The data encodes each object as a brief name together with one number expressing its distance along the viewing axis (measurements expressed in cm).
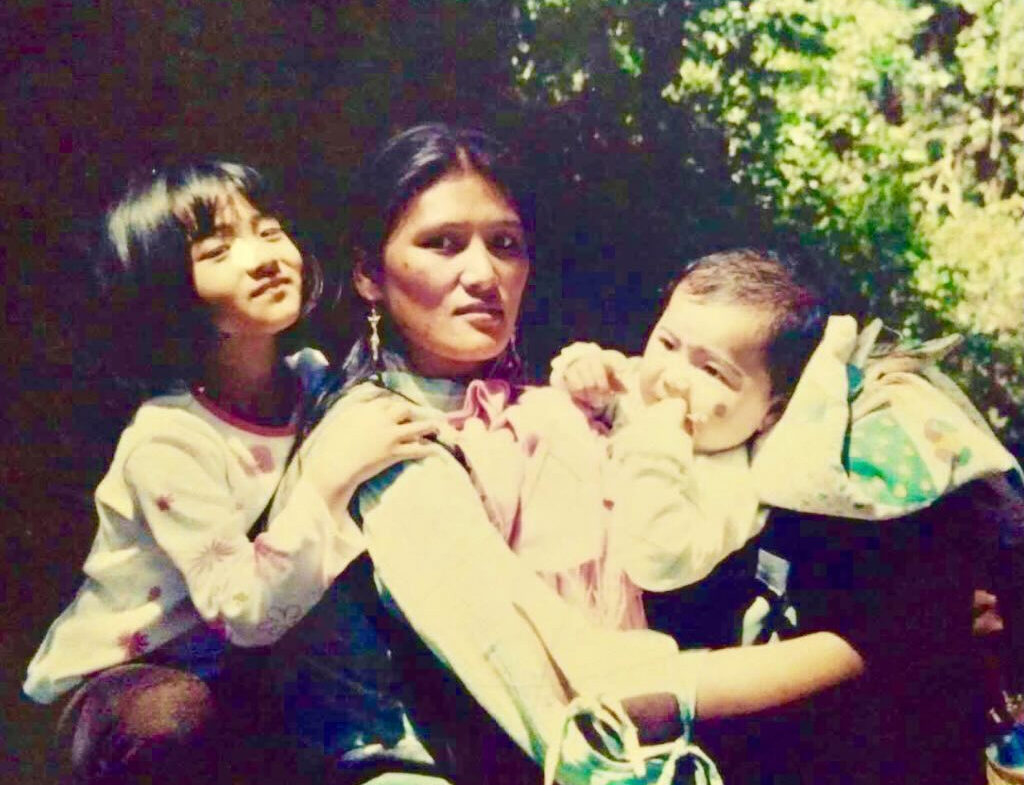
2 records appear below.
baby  133
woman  132
